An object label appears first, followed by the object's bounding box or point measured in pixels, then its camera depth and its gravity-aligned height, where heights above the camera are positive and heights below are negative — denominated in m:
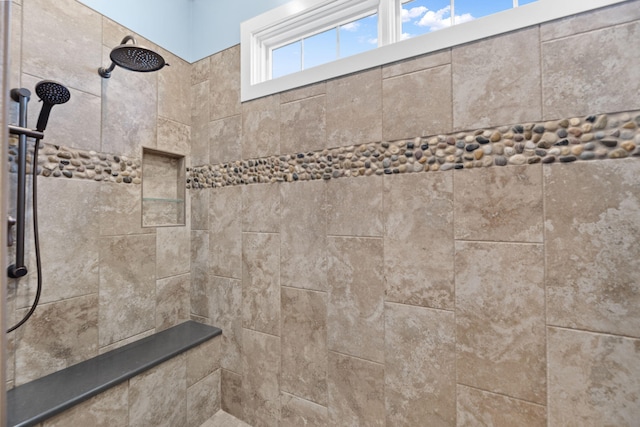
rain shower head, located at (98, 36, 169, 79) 1.21 +0.74
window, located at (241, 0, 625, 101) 1.04 +0.91
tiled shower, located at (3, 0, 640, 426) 0.92 -0.10
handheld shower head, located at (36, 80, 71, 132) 1.09 +0.50
